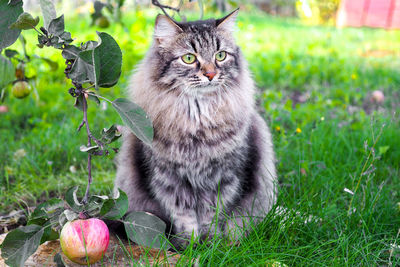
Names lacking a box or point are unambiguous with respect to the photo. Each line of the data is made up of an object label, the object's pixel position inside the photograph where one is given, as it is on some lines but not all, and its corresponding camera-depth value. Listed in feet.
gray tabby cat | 6.63
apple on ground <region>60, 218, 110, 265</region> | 5.22
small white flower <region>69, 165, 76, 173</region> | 8.96
